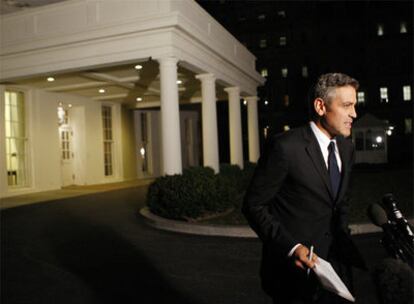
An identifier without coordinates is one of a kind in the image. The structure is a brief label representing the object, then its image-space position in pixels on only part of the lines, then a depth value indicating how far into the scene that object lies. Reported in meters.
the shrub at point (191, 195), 10.00
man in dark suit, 2.60
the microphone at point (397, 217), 2.25
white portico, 11.97
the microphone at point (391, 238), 2.17
